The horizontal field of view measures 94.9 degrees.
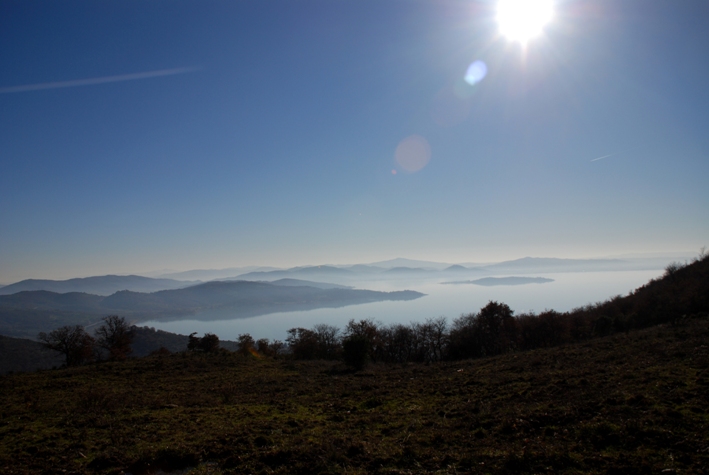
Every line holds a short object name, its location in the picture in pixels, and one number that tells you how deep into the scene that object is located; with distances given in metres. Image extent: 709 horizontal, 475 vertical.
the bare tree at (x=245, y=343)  54.87
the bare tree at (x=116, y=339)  45.38
